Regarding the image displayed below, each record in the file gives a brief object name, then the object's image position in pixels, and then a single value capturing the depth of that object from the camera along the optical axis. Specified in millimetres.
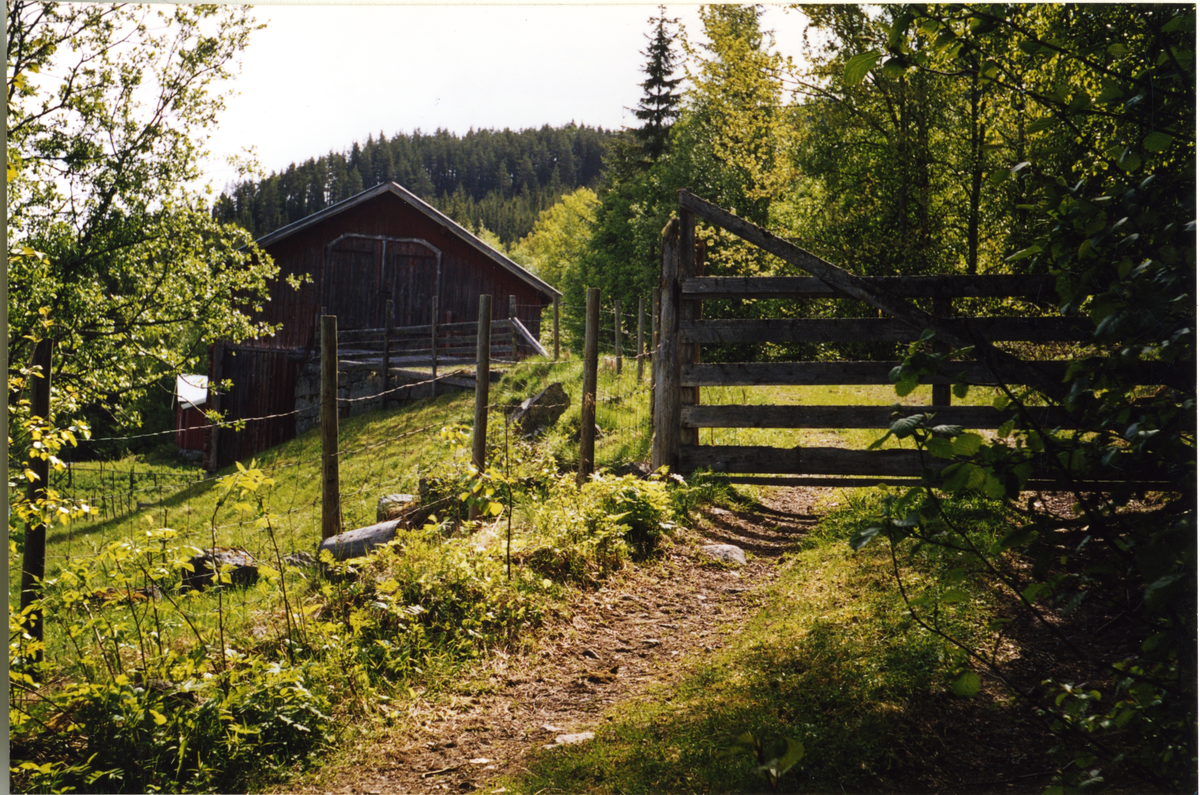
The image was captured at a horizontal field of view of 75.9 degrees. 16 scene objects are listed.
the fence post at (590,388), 6977
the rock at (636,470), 8195
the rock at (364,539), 6188
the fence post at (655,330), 7432
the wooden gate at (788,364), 5859
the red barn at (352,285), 22250
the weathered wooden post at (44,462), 4494
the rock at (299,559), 6921
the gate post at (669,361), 6980
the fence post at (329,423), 5602
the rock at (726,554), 5820
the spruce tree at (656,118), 27766
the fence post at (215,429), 20734
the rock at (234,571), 7723
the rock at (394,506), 8367
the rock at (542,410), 12367
